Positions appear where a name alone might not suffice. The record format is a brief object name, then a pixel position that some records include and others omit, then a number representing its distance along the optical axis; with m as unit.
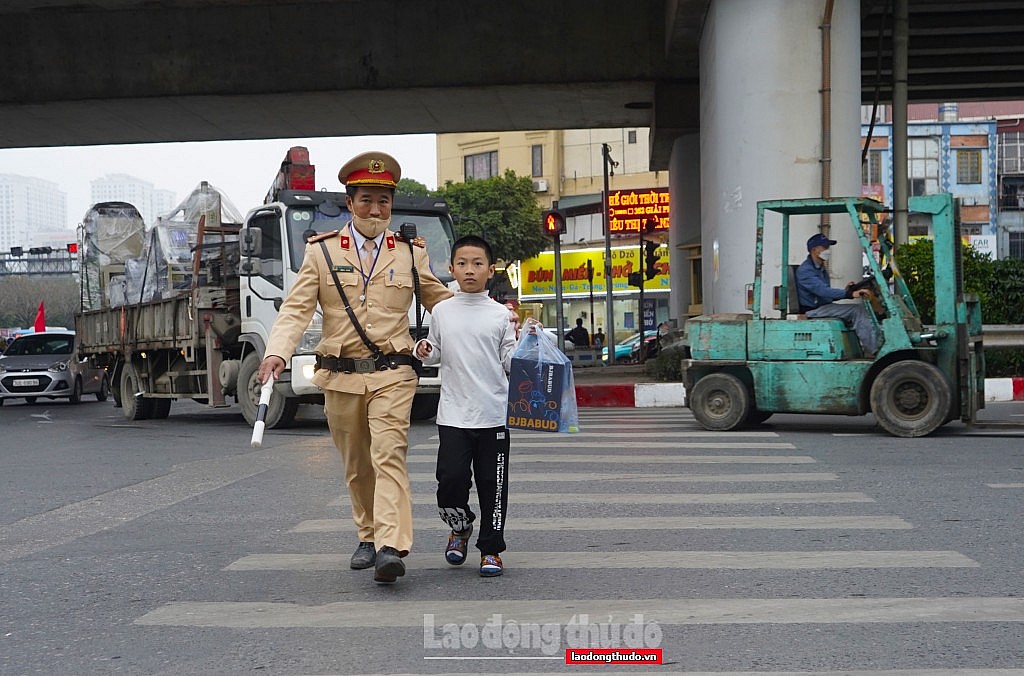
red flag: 34.25
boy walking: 5.49
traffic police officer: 5.35
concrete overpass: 20.62
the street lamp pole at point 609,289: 32.22
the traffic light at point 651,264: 30.89
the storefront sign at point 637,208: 50.25
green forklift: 11.17
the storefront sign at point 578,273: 57.49
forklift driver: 11.41
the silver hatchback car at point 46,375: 25.41
